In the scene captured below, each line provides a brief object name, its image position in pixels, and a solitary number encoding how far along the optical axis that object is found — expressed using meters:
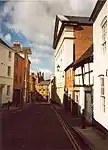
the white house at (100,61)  5.23
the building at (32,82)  33.68
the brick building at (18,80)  18.45
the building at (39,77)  44.60
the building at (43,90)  41.94
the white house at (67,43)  15.67
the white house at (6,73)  14.63
